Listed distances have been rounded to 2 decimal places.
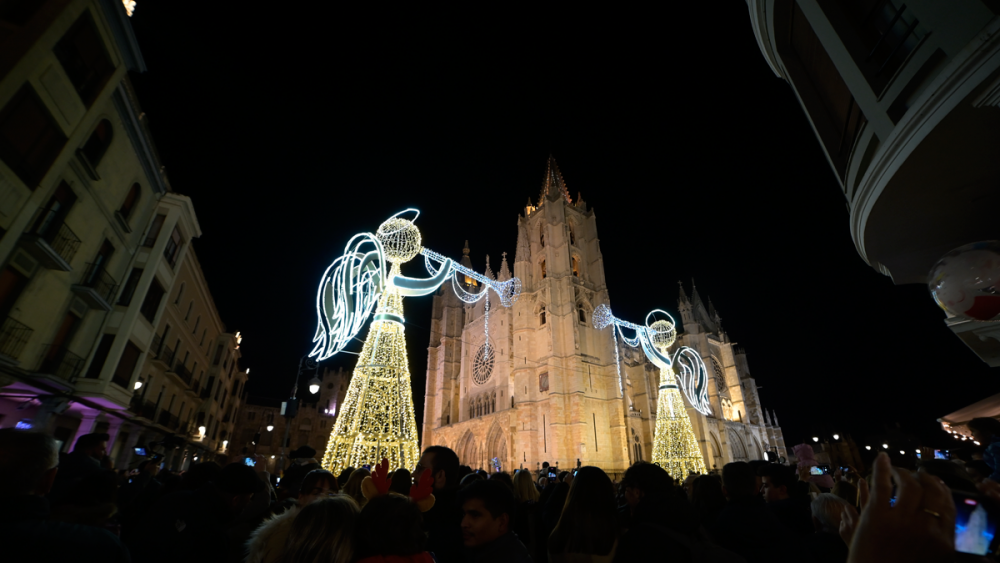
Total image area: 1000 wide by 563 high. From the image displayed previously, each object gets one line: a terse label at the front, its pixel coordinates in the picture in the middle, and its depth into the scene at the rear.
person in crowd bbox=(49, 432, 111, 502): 4.38
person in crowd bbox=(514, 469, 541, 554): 4.31
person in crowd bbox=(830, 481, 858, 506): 3.96
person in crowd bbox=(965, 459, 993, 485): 4.45
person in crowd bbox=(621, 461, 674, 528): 2.99
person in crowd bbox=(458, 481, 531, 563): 2.41
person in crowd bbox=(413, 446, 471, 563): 2.89
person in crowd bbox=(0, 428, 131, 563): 1.80
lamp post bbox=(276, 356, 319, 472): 11.55
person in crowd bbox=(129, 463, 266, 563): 2.67
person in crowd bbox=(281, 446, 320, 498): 4.45
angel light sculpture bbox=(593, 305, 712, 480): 17.02
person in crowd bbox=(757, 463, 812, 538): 3.75
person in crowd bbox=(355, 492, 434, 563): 1.93
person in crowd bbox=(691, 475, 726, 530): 3.99
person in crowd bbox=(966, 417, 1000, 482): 4.55
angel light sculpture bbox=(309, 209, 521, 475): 9.10
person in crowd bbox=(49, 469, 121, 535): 2.46
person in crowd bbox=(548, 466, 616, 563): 2.58
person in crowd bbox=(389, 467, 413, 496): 4.11
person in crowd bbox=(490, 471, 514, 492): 5.25
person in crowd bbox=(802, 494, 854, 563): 2.93
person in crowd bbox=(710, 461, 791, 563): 2.96
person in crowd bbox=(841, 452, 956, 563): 0.96
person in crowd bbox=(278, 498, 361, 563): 1.86
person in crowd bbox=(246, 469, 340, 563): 2.16
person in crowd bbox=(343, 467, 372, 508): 4.38
